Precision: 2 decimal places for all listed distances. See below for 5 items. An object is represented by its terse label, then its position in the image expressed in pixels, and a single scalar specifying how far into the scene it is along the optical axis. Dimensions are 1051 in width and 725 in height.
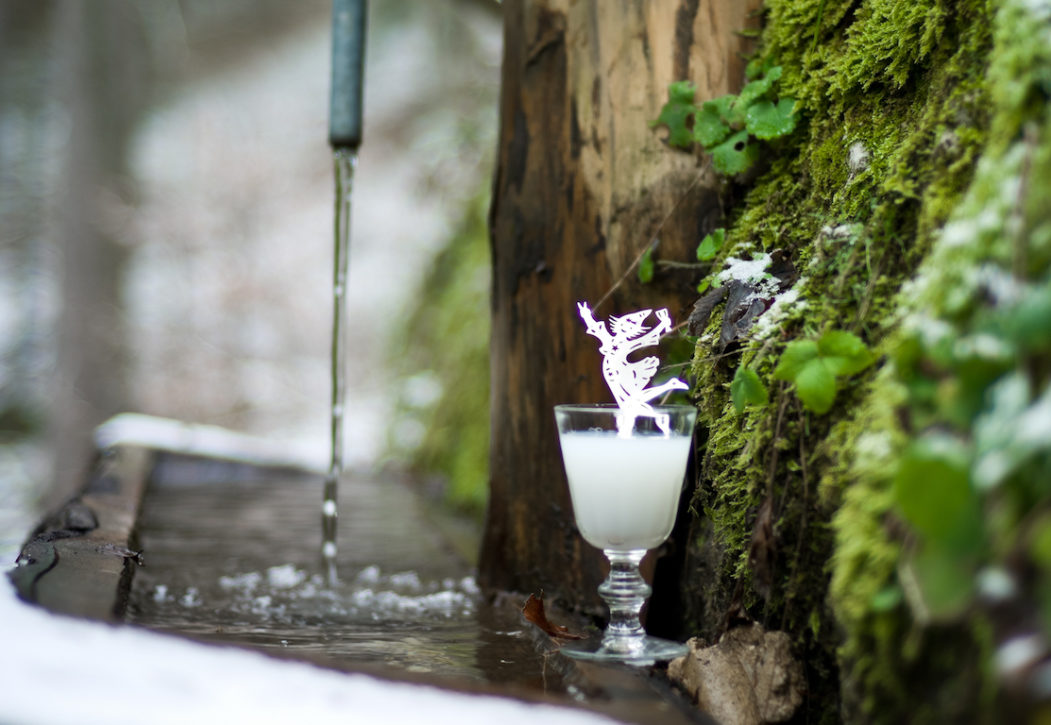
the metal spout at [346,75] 2.06
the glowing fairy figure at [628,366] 1.22
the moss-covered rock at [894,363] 0.67
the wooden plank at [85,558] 1.10
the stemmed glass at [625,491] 1.15
